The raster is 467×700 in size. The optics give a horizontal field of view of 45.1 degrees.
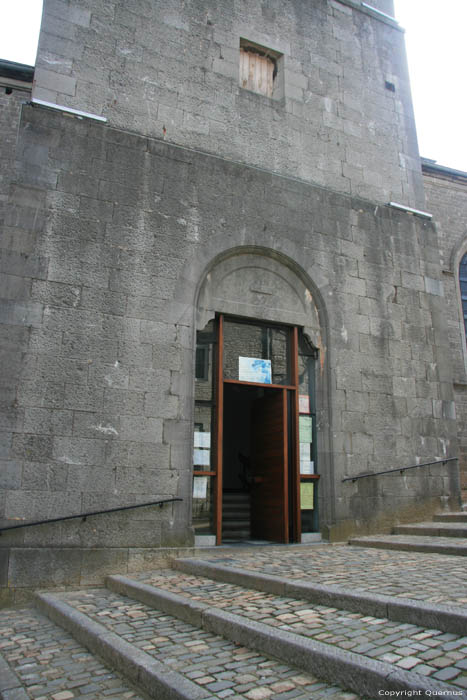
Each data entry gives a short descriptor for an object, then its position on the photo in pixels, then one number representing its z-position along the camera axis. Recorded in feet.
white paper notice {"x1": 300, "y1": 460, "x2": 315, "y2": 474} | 28.02
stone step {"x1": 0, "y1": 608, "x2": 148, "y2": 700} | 11.92
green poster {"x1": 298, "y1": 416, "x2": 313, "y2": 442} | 28.50
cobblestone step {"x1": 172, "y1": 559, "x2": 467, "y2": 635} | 11.85
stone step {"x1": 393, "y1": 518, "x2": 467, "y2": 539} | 25.75
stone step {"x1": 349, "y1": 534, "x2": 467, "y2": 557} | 21.85
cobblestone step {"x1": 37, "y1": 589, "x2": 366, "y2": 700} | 10.55
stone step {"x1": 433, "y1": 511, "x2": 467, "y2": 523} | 29.19
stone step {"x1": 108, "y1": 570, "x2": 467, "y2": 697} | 9.66
